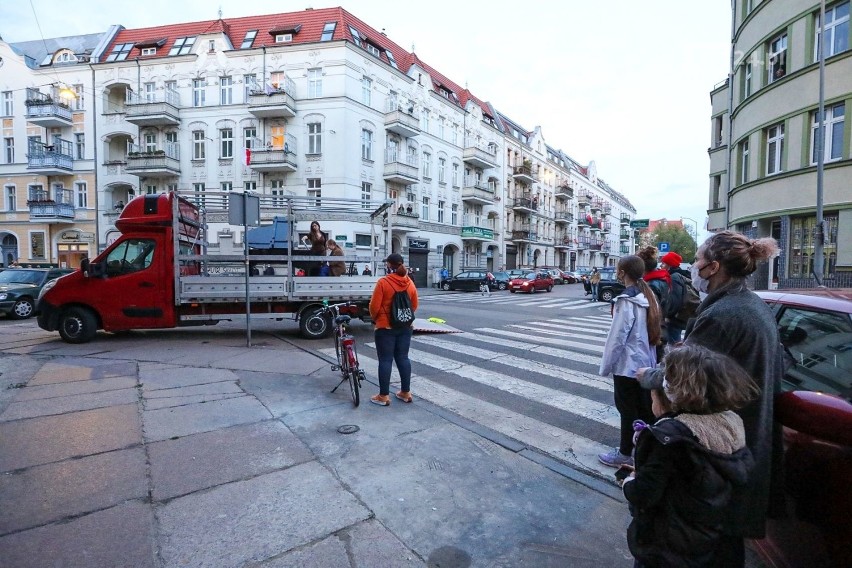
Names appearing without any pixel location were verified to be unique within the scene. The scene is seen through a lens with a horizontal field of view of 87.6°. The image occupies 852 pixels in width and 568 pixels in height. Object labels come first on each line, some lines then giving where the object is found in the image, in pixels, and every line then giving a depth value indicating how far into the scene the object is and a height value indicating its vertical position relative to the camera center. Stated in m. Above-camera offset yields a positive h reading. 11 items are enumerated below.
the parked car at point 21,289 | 12.82 -0.89
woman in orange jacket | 5.08 -0.81
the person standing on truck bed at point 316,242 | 10.11 +0.46
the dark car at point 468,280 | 31.16 -1.12
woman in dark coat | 1.90 -0.40
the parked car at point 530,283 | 29.34 -1.20
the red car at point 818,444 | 1.73 -0.72
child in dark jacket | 1.68 -0.73
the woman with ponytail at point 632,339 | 3.62 -0.60
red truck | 8.80 -0.53
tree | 84.81 +5.68
